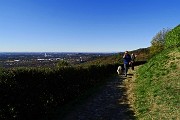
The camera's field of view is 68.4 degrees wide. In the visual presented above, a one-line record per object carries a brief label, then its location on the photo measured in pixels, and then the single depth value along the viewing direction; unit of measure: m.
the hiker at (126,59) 12.08
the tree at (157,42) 29.11
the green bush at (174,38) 14.61
